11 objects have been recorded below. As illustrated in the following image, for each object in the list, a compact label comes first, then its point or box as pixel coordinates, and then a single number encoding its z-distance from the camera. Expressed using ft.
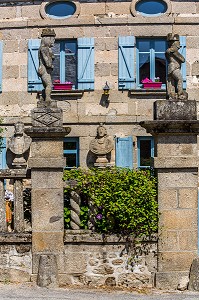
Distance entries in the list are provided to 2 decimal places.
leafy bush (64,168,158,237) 22.89
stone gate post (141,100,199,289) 23.21
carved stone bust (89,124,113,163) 42.24
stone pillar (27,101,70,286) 23.16
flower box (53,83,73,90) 43.37
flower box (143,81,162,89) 43.01
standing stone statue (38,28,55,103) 23.97
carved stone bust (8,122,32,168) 42.14
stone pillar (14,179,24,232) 23.54
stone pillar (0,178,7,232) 23.71
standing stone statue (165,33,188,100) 23.58
